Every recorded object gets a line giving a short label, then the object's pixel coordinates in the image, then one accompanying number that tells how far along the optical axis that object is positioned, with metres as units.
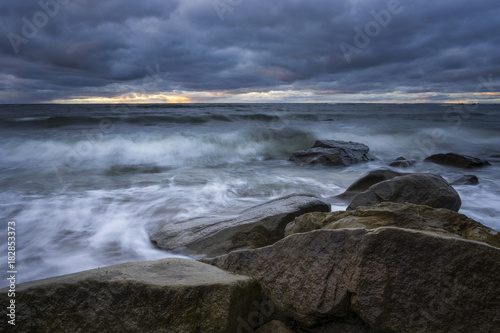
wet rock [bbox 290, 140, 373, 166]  9.65
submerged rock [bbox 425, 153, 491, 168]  9.17
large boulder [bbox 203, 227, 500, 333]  1.64
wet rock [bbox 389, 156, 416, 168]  9.67
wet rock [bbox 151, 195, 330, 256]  3.43
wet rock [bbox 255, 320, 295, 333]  1.90
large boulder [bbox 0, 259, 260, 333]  1.77
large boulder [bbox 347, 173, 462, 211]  3.92
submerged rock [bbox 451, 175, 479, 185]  7.00
